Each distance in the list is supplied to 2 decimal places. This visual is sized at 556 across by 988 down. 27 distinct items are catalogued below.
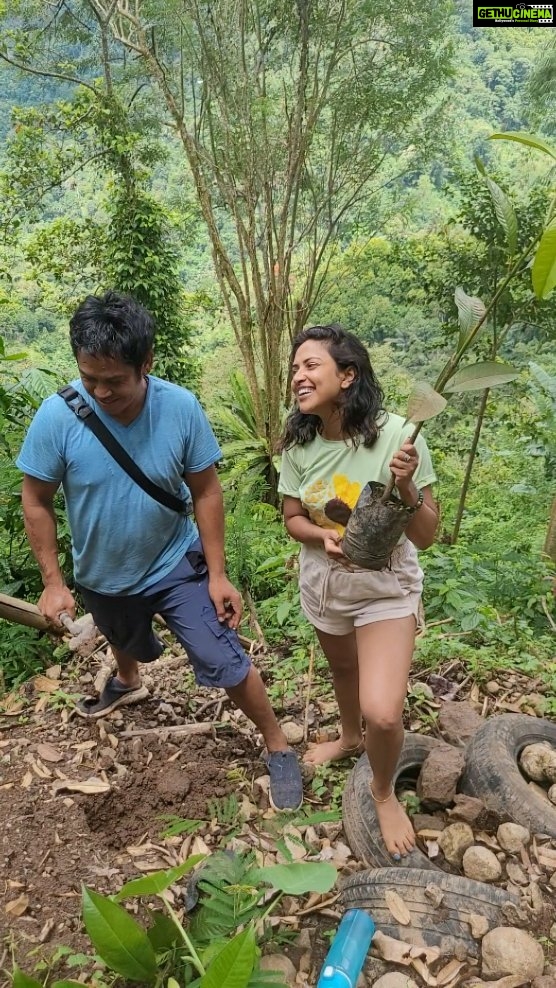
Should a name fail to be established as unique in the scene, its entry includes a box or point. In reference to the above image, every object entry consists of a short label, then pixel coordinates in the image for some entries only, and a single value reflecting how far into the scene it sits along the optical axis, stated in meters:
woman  1.77
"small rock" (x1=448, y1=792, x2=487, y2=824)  1.99
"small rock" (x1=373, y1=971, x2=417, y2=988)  1.55
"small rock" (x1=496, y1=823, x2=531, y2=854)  1.90
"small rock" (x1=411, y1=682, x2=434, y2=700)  2.77
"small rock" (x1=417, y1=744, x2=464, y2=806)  2.08
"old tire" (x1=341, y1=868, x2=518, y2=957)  1.63
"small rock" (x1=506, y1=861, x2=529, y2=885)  1.82
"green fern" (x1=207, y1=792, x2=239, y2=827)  2.19
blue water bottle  1.54
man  1.88
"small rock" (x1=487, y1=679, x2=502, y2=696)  2.85
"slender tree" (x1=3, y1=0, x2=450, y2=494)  7.82
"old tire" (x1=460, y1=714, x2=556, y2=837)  1.97
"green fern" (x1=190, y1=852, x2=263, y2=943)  1.55
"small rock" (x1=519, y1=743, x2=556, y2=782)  2.15
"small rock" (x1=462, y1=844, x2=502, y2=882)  1.84
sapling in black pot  1.30
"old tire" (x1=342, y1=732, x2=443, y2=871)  1.94
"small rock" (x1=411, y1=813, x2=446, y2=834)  2.04
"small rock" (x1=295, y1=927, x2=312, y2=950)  1.75
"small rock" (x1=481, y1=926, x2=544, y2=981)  1.53
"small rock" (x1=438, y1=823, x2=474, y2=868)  1.92
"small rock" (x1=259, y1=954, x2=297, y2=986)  1.64
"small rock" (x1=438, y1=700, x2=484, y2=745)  2.47
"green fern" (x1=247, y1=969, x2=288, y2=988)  1.33
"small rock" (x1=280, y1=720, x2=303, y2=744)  2.63
